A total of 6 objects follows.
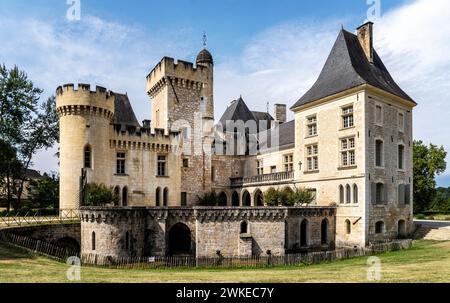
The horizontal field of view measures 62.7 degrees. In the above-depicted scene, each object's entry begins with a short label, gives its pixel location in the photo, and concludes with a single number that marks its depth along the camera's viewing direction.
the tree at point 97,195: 27.52
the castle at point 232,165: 25.89
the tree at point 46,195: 39.84
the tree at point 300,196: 28.52
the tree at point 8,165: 36.56
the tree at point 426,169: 44.91
